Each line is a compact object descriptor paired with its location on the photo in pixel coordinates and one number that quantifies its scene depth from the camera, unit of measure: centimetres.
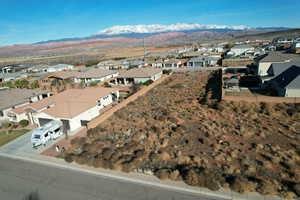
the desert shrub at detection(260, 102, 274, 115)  2186
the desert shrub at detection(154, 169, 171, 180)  1257
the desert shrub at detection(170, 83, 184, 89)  3814
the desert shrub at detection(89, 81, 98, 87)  4481
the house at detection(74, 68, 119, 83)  4888
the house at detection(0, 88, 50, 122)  2784
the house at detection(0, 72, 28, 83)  6114
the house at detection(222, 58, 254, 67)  5678
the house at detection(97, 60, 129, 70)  6969
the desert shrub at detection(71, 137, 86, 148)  1825
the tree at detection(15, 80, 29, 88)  4850
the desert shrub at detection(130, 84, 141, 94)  3725
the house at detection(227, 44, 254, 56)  7843
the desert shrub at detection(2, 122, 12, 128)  2509
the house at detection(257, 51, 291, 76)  3822
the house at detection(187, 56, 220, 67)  6297
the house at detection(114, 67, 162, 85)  4494
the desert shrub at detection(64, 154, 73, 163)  1541
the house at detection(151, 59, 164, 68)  6625
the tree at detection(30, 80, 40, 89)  4686
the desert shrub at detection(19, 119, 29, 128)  2469
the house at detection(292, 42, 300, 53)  6878
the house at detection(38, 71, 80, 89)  5142
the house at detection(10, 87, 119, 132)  2248
